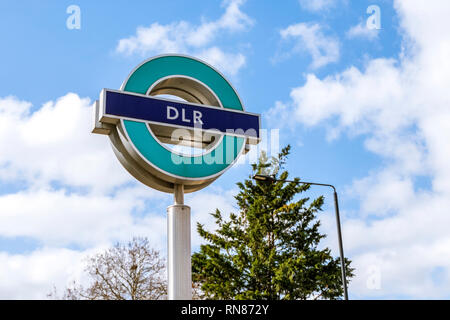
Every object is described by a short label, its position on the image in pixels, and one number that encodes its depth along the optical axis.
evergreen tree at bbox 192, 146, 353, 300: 23.67
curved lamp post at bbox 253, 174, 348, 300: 13.19
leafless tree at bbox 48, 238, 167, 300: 23.47
